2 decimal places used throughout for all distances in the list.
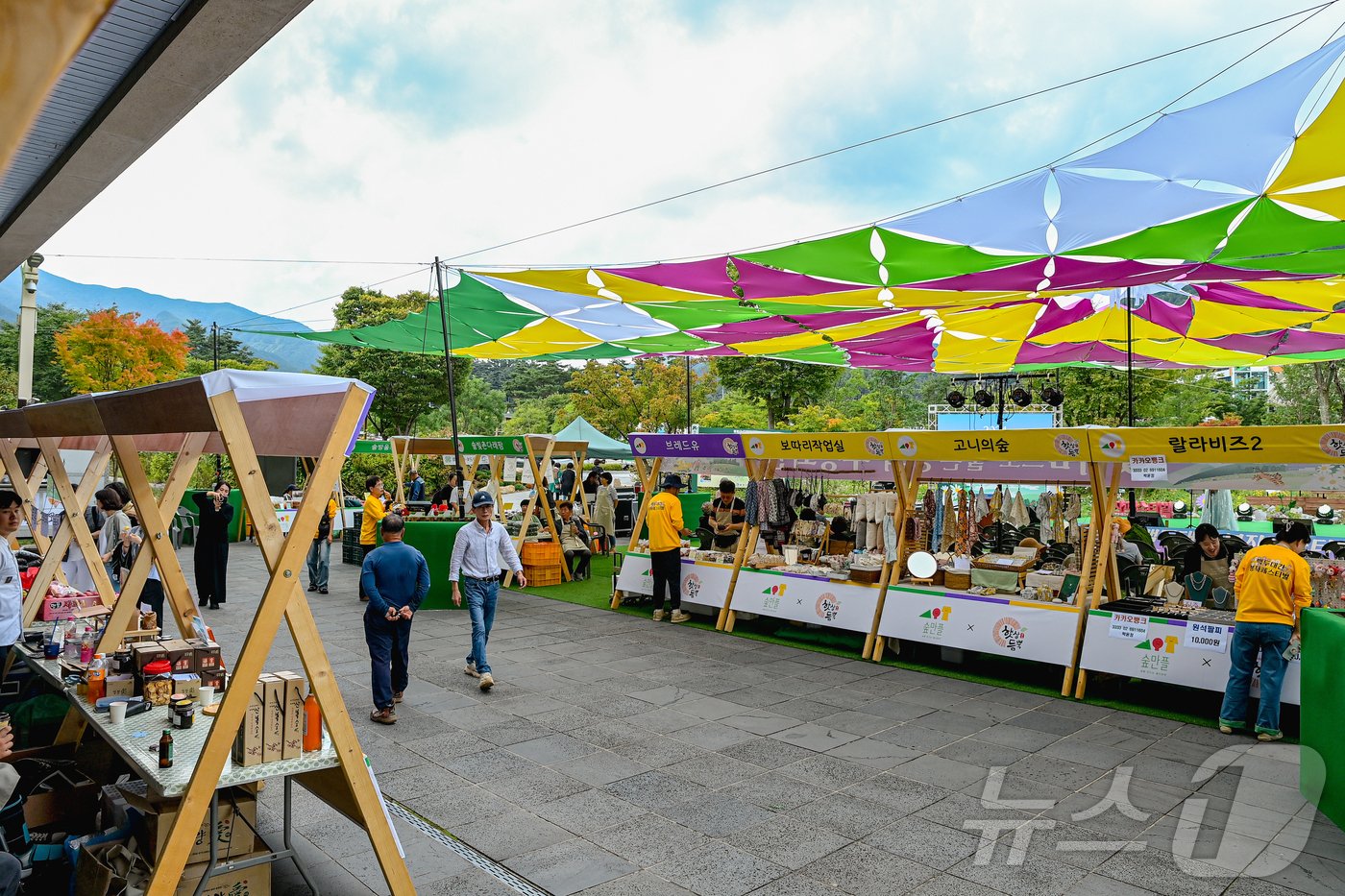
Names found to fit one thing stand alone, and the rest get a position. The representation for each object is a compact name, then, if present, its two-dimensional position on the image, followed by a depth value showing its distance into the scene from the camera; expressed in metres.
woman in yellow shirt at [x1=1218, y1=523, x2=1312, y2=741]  6.78
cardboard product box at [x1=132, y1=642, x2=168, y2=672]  4.96
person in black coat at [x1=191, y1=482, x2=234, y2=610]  12.45
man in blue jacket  7.20
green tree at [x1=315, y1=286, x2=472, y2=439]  34.72
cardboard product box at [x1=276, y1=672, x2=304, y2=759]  3.95
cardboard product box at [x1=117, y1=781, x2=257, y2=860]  4.01
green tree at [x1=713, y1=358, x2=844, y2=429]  31.20
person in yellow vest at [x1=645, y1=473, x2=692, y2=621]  11.33
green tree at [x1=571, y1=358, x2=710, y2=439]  36.91
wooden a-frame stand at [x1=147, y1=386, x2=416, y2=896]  3.57
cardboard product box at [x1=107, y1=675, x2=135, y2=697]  4.81
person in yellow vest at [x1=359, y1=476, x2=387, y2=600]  13.51
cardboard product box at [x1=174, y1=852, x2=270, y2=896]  3.96
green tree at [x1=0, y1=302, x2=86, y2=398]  40.09
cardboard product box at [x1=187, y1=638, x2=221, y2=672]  5.13
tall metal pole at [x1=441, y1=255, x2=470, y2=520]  12.36
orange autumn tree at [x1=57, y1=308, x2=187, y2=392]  27.73
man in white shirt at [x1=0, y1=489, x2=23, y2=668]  5.80
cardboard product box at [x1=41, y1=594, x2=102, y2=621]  6.95
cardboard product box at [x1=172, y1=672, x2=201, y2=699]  4.75
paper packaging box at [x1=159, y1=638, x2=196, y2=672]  5.09
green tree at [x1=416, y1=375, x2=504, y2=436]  47.00
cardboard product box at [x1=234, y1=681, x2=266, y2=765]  3.82
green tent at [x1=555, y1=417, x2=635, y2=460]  21.94
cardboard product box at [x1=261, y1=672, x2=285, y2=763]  3.89
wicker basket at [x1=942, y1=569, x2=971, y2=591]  9.61
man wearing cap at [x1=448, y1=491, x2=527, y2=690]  8.20
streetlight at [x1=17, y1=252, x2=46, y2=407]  13.55
